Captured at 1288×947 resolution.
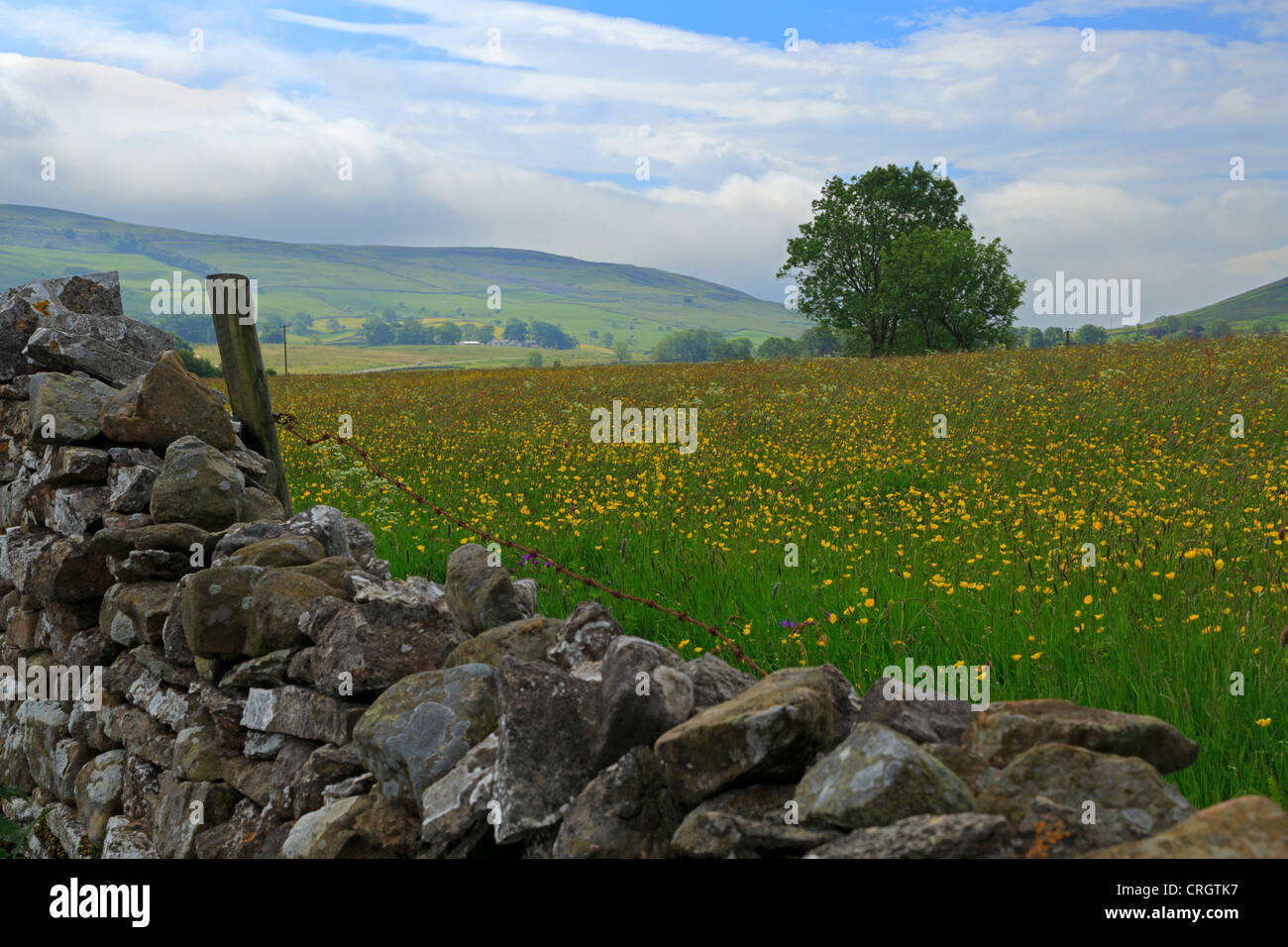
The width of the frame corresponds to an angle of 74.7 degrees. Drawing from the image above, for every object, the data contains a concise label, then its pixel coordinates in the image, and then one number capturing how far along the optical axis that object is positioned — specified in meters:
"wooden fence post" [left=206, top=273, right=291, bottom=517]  5.63
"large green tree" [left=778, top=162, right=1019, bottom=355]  46.12
